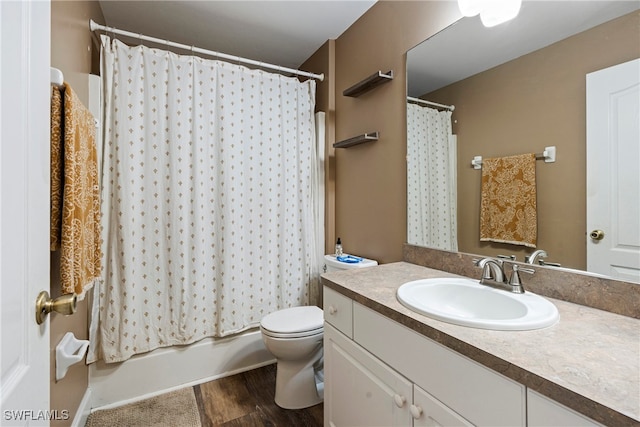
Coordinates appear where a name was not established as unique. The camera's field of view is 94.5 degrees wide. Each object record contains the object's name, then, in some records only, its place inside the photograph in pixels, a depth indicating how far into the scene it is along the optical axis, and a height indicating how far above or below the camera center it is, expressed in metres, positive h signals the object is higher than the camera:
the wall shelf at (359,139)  1.91 +0.49
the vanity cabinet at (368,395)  0.87 -0.63
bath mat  1.60 -1.13
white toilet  1.65 -0.80
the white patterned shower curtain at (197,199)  1.73 +0.10
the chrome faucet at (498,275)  1.10 -0.24
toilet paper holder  1.18 -0.58
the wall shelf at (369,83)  1.77 +0.82
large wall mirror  1.03 +0.44
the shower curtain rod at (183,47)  1.66 +1.05
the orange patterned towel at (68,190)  0.98 +0.08
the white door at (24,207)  0.51 +0.01
